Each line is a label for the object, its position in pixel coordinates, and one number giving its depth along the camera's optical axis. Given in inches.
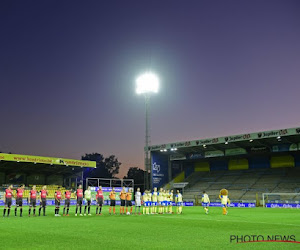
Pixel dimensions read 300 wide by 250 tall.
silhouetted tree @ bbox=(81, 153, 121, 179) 3681.1
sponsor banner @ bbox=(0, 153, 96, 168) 1809.2
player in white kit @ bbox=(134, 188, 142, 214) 992.9
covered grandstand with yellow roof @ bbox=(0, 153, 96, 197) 1917.8
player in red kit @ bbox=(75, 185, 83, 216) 927.9
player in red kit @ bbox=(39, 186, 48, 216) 896.9
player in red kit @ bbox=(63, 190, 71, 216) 930.4
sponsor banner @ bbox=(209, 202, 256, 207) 1603.1
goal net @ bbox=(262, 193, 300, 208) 1464.2
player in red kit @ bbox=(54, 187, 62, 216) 887.1
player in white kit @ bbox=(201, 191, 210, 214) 1027.3
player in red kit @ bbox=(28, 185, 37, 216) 888.3
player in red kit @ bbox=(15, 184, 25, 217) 876.8
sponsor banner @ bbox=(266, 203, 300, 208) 1448.5
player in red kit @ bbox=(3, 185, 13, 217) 852.6
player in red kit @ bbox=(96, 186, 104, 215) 960.3
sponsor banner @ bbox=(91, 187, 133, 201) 1679.6
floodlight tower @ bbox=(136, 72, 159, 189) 1791.5
